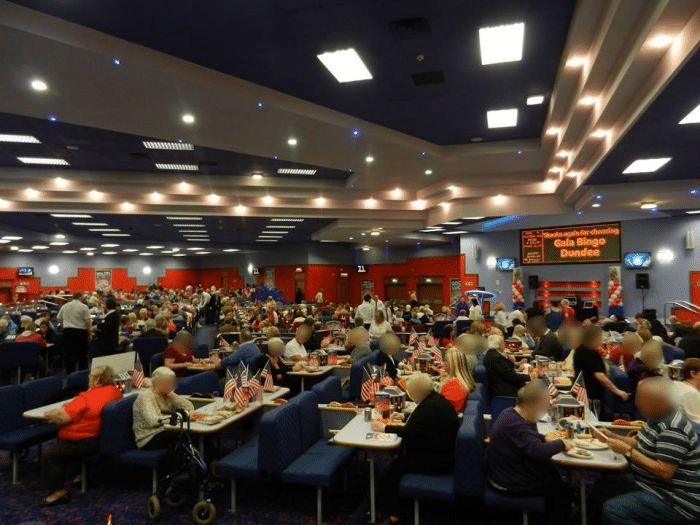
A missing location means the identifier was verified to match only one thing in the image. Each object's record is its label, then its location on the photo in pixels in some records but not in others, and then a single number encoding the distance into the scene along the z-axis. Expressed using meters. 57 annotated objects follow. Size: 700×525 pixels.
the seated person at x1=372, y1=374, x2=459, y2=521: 3.70
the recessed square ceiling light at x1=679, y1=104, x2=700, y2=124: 5.72
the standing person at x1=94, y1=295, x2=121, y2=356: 9.28
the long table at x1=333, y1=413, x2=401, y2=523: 3.72
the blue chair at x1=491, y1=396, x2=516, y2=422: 5.07
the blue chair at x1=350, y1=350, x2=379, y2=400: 6.46
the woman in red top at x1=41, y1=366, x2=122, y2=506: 4.36
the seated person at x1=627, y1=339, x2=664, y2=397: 5.39
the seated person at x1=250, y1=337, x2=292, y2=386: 6.59
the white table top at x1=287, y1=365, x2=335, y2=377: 6.78
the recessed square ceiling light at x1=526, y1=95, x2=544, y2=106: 7.06
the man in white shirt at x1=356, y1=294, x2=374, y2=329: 12.70
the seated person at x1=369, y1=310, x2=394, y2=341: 9.95
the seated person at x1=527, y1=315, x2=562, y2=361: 7.83
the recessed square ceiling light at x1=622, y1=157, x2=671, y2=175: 8.01
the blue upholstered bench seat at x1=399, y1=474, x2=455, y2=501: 3.47
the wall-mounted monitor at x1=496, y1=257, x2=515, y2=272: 16.78
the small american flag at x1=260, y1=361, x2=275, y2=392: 5.62
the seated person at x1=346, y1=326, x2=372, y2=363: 7.56
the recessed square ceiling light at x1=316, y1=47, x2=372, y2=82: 5.54
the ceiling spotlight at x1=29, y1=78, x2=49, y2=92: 5.40
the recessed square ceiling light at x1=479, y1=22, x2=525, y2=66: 5.02
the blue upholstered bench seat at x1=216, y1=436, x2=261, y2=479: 3.94
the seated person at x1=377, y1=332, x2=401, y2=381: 6.28
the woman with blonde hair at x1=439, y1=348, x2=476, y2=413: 4.70
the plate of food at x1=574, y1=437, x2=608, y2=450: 3.58
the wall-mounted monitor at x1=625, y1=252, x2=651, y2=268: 13.65
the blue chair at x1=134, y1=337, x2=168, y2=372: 9.36
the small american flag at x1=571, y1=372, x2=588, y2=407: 4.47
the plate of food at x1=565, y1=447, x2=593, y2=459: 3.42
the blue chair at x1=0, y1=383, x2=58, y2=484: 4.64
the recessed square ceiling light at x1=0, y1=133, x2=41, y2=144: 8.41
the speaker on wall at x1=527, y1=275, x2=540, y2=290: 15.79
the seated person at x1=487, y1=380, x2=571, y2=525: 3.33
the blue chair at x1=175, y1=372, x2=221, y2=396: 5.57
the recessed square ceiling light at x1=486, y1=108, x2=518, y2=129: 7.68
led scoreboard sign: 13.91
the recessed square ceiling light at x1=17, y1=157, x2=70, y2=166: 10.15
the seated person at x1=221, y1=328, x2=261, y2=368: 6.66
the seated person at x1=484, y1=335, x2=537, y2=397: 5.70
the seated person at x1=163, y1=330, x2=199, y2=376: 7.36
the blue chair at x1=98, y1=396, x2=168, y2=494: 4.29
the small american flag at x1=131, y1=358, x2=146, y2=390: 5.73
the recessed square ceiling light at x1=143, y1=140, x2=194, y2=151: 8.73
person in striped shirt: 2.74
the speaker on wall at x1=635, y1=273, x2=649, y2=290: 13.29
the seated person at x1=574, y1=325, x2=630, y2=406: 5.36
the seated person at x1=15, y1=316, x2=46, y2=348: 8.90
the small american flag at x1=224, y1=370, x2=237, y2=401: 5.05
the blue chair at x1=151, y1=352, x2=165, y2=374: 7.60
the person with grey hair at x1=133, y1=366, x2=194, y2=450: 4.41
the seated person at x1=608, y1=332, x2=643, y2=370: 6.53
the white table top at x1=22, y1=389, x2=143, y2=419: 4.59
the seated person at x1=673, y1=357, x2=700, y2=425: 3.58
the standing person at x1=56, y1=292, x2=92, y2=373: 9.32
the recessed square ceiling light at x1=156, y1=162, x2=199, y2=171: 10.71
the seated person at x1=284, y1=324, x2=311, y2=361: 7.63
